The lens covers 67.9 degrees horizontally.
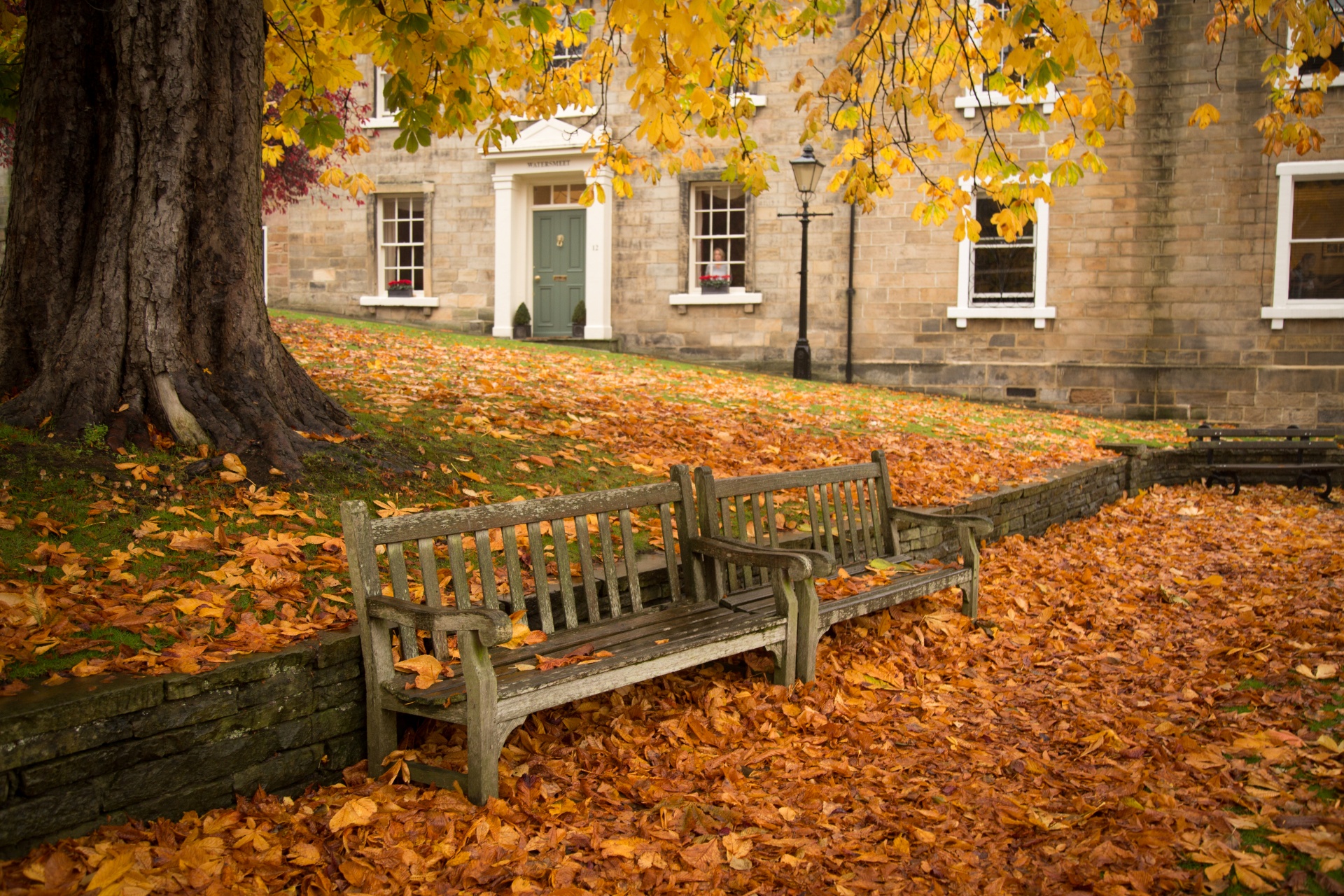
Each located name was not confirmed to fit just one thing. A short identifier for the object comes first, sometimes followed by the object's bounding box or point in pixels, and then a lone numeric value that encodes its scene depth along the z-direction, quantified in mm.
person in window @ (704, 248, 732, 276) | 17438
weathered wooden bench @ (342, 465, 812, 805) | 3238
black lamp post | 14562
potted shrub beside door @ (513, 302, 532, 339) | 18328
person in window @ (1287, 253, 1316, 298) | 15094
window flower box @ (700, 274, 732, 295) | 17281
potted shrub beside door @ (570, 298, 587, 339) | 18078
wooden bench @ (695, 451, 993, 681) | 4652
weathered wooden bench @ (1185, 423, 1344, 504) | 10734
